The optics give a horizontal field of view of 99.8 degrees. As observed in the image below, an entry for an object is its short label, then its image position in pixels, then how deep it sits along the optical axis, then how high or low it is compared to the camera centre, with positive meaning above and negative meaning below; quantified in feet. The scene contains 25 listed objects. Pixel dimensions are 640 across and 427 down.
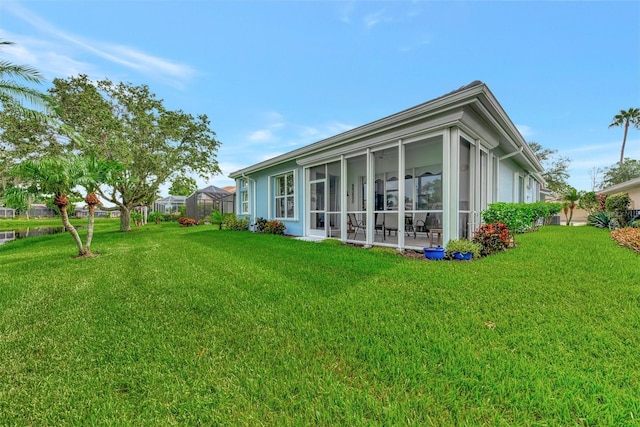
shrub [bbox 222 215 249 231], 44.96 -2.10
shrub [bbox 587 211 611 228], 37.36 -1.03
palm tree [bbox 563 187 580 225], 63.31 +3.77
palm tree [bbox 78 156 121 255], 22.27 +2.90
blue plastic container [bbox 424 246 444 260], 17.94 -2.77
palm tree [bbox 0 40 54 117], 22.36 +10.77
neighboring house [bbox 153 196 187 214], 116.06 +2.91
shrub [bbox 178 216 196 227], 65.79 -2.76
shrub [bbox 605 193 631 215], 36.89 +1.26
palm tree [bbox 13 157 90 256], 19.81 +2.61
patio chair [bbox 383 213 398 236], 31.41 -1.15
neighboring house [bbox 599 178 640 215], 44.49 +4.35
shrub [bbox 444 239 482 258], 17.33 -2.34
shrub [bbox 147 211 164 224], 78.79 -1.99
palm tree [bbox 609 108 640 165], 94.53 +33.47
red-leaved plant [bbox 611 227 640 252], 18.33 -2.01
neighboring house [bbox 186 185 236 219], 76.43 +2.49
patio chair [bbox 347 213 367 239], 28.94 -1.49
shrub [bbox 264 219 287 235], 36.19 -2.16
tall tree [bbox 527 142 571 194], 93.91 +16.00
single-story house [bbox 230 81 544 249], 18.31 +4.24
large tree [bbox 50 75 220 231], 41.68 +13.12
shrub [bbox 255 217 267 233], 39.35 -1.90
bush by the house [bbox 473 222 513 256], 18.80 -1.85
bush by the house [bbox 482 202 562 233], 21.18 -0.25
